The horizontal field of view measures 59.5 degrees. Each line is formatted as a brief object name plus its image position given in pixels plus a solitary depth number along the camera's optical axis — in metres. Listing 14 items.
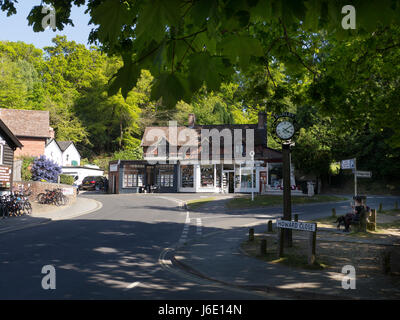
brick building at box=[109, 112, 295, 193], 39.34
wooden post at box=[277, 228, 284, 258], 9.01
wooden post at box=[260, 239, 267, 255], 9.32
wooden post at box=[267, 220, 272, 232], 13.70
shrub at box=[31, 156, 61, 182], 30.44
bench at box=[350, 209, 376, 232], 13.60
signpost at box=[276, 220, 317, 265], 8.19
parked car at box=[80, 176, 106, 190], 45.66
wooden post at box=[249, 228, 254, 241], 11.58
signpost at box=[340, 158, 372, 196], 16.25
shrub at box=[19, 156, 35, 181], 31.81
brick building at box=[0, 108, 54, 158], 42.94
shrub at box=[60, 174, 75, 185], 37.25
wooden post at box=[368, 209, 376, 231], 13.91
